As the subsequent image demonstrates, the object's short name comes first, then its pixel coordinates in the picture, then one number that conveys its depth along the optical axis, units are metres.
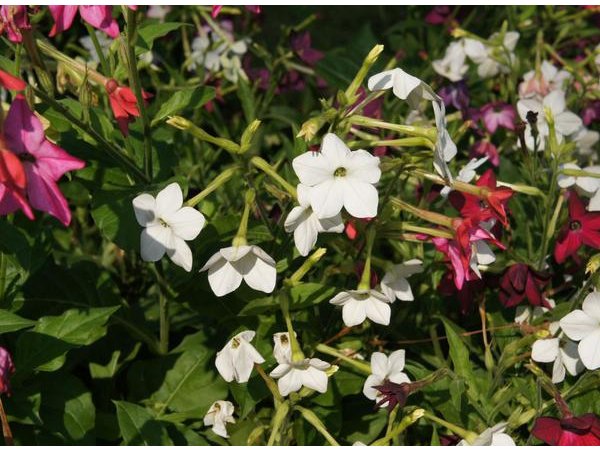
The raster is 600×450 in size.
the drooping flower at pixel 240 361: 1.31
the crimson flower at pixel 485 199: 1.30
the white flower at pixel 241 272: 1.27
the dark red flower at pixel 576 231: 1.53
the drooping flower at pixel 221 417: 1.41
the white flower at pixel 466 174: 1.46
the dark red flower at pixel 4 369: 1.18
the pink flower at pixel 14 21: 1.21
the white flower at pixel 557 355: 1.44
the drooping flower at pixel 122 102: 1.32
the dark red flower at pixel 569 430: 1.26
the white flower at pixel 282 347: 1.31
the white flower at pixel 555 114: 1.84
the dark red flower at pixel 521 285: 1.54
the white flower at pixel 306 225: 1.23
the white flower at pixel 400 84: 1.26
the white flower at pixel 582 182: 1.58
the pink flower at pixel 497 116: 2.04
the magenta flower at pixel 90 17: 1.22
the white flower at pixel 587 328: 1.33
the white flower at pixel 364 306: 1.33
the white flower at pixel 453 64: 2.09
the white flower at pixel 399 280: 1.43
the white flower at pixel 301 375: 1.28
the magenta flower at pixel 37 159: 1.03
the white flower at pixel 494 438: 1.27
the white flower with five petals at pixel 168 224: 1.24
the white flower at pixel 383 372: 1.37
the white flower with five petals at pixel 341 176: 1.19
